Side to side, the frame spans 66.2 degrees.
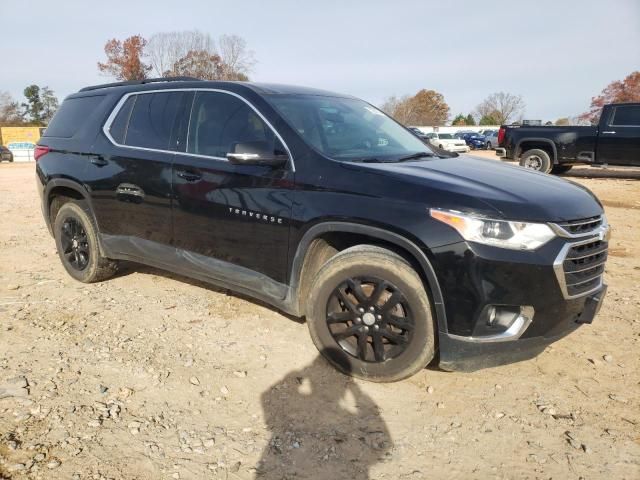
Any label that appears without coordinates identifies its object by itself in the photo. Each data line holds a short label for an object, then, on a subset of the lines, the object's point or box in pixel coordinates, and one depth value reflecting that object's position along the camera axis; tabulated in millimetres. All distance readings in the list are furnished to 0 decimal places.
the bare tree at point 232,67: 42219
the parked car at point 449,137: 28600
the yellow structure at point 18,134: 38031
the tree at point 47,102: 70688
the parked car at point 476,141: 35794
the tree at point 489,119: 69469
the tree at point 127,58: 44969
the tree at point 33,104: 69450
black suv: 2562
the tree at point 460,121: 75000
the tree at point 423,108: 69188
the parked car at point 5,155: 28172
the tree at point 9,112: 63212
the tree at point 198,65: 41844
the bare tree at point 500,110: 71000
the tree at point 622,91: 59281
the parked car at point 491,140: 34750
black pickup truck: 12211
